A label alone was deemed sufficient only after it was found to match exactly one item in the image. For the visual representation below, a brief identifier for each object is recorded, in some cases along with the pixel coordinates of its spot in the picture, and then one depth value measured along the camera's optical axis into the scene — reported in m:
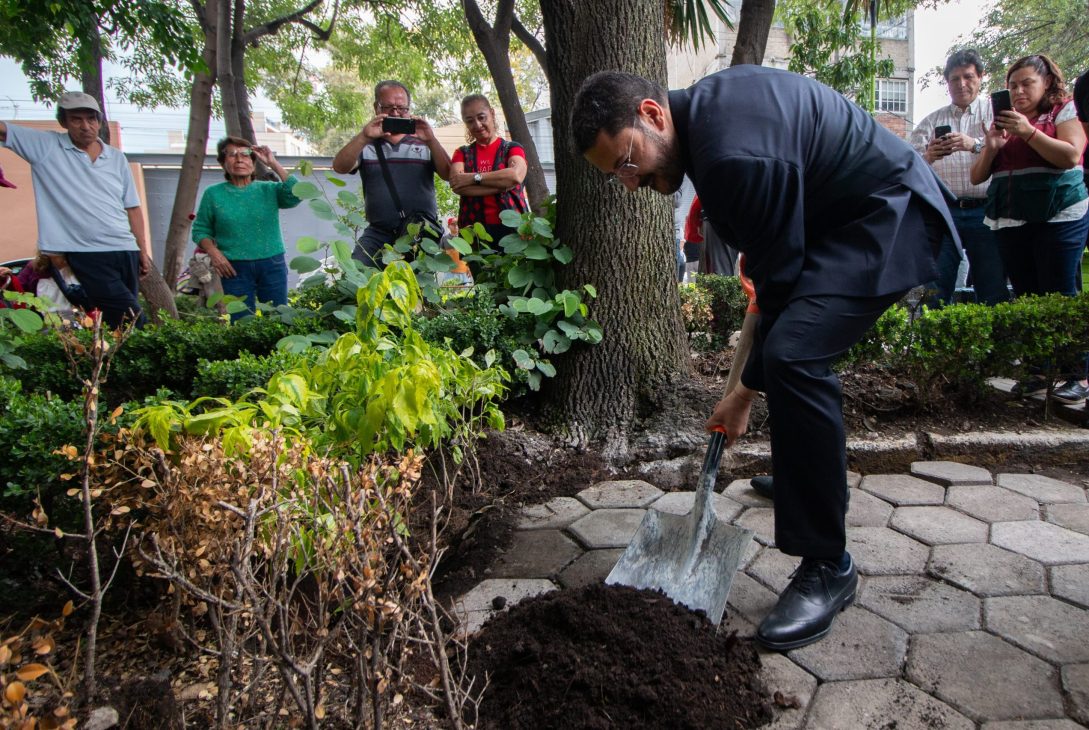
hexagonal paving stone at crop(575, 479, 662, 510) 3.14
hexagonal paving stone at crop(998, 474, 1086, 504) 3.02
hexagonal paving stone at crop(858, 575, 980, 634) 2.14
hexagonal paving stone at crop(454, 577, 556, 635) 2.26
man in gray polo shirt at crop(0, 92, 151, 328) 4.50
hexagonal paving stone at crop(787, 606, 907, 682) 1.95
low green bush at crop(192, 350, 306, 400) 2.88
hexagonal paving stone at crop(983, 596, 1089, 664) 1.98
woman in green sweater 5.24
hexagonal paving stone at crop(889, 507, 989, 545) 2.69
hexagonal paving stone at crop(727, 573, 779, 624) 2.24
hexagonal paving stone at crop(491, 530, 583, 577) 2.57
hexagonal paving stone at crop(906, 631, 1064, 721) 1.76
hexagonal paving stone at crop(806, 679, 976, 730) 1.74
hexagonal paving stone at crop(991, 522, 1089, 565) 2.51
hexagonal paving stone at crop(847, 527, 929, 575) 2.48
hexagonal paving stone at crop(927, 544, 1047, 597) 2.32
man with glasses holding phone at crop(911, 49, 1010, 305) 4.48
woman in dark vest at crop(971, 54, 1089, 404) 3.79
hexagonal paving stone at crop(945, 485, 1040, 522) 2.87
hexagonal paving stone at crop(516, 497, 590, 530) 2.95
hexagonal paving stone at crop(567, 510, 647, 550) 2.75
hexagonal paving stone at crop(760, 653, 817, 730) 1.77
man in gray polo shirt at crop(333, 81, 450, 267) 4.62
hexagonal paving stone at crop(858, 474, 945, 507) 3.05
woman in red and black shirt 4.46
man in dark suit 1.96
